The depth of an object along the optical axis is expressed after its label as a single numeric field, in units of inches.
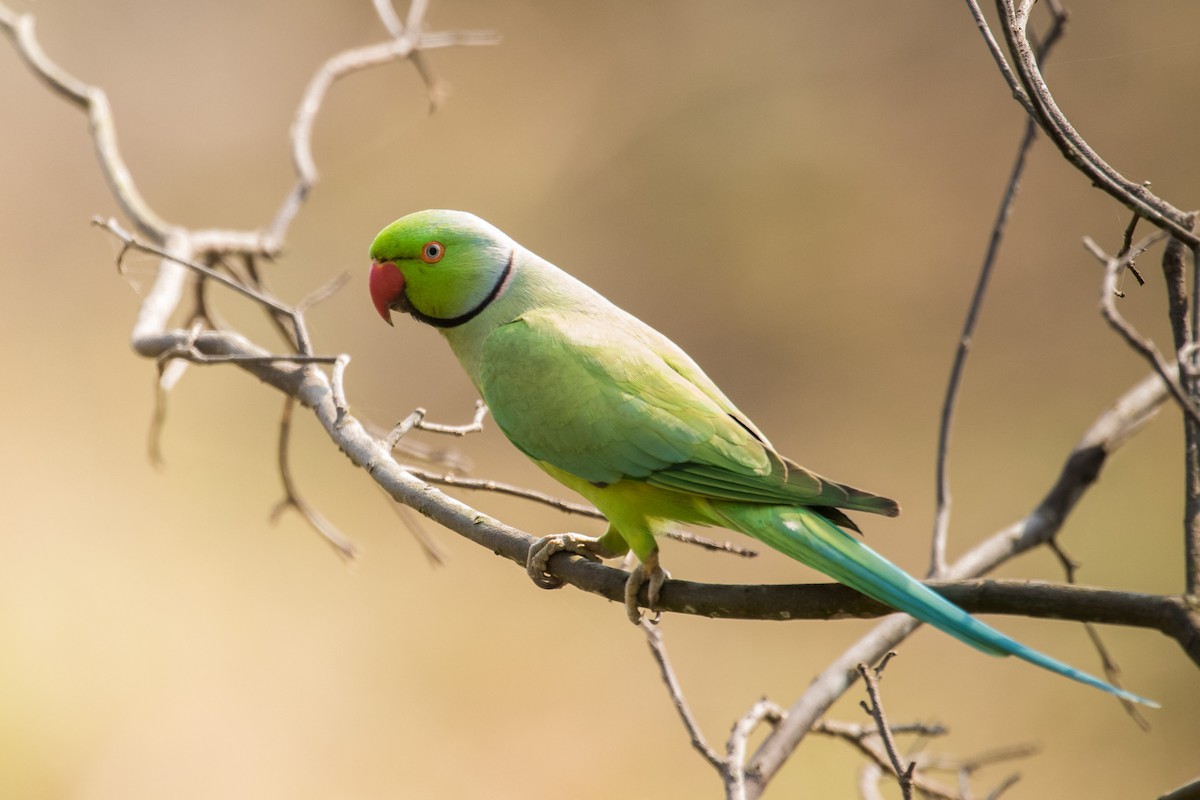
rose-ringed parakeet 255.1
